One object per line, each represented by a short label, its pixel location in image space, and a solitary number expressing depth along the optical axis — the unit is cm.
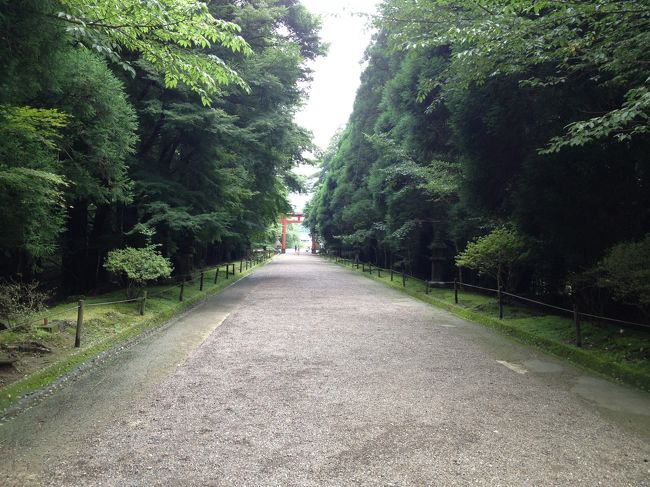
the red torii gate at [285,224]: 8362
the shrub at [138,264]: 989
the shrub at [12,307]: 679
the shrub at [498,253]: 1012
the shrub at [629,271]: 565
